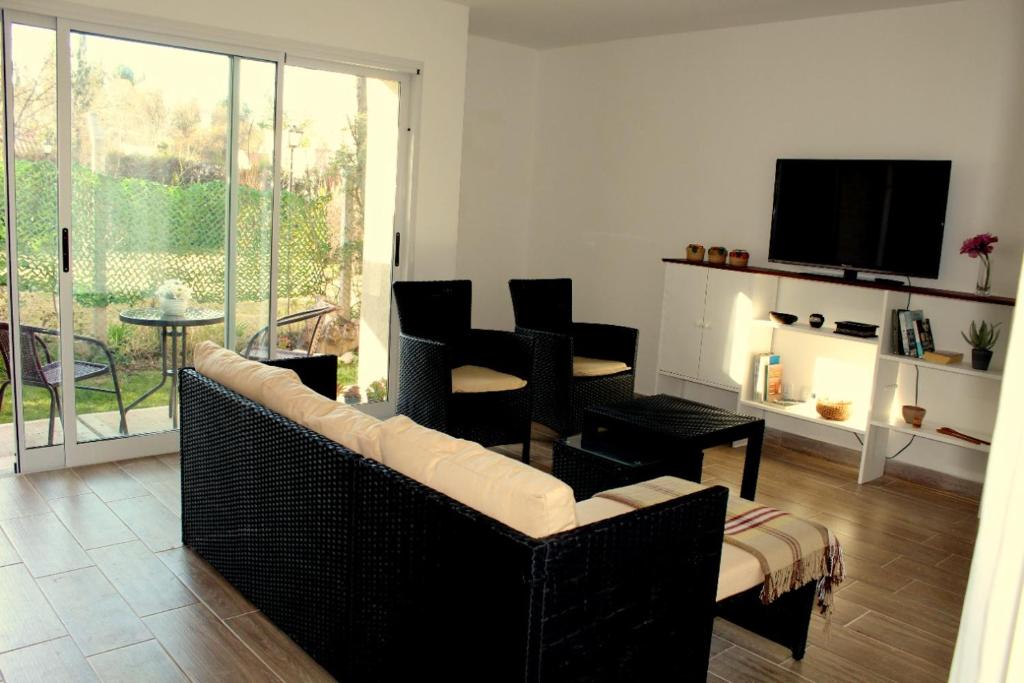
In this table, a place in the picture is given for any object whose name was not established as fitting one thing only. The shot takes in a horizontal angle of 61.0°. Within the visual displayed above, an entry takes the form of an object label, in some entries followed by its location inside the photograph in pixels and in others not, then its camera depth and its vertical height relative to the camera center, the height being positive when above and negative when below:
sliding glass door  4.05 -0.04
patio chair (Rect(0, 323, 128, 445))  4.11 -0.79
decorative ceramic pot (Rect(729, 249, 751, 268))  5.46 -0.09
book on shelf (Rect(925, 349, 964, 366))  4.52 -0.53
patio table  4.52 -0.66
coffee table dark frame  3.44 -0.89
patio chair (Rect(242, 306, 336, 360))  4.95 -0.72
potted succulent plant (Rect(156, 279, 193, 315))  4.54 -0.46
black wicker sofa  1.91 -0.87
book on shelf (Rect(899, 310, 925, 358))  4.64 -0.43
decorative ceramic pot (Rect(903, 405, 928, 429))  4.67 -0.86
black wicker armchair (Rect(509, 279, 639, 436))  5.06 -0.72
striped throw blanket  2.65 -0.92
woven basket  4.94 -0.91
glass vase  4.49 -0.09
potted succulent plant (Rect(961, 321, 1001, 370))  4.35 -0.42
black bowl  5.21 -0.43
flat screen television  4.68 +0.20
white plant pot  4.56 -0.52
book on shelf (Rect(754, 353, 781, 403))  5.34 -0.80
